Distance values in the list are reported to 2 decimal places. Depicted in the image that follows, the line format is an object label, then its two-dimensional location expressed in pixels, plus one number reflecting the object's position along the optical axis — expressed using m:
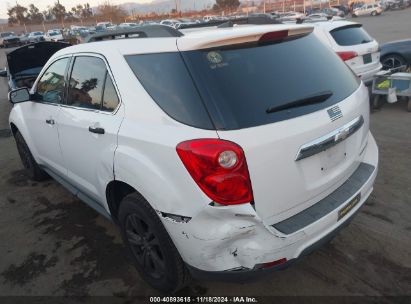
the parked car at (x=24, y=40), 43.71
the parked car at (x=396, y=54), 8.41
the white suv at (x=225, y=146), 2.06
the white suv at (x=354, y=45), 7.00
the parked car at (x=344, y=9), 54.89
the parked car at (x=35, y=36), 44.51
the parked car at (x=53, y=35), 42.34
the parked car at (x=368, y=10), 47.27
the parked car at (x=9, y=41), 43.25
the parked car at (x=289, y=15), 45.47
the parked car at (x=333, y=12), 47.94
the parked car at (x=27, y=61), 8.90
